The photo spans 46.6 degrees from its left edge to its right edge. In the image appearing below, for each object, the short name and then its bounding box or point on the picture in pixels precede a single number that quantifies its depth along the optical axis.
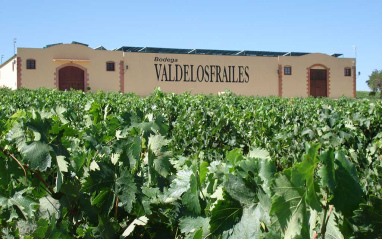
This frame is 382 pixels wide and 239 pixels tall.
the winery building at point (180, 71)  36.19
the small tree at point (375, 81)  65.44
